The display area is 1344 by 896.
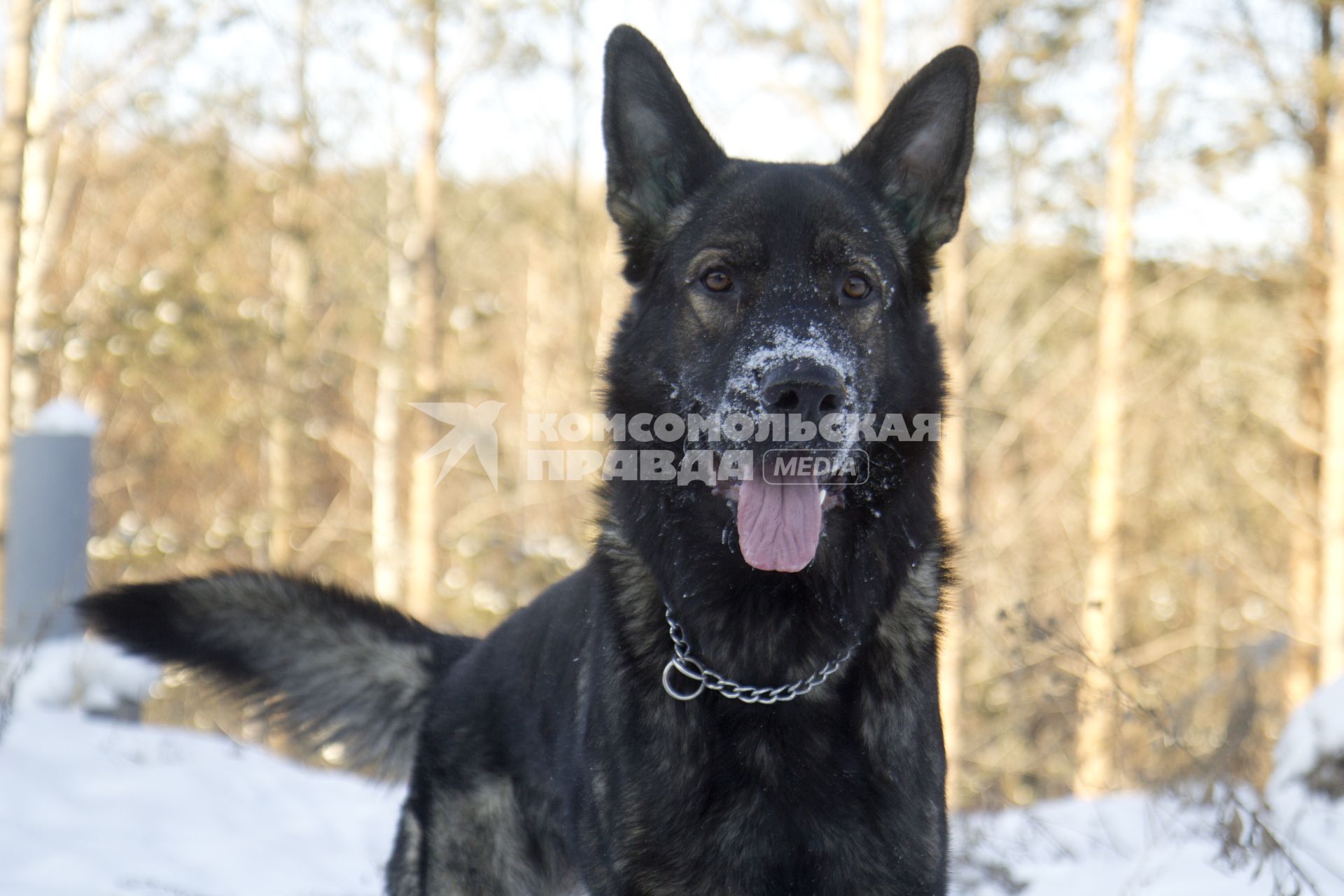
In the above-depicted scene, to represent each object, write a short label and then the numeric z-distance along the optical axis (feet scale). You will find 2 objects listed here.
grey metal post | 19.38
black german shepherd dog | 7.76
